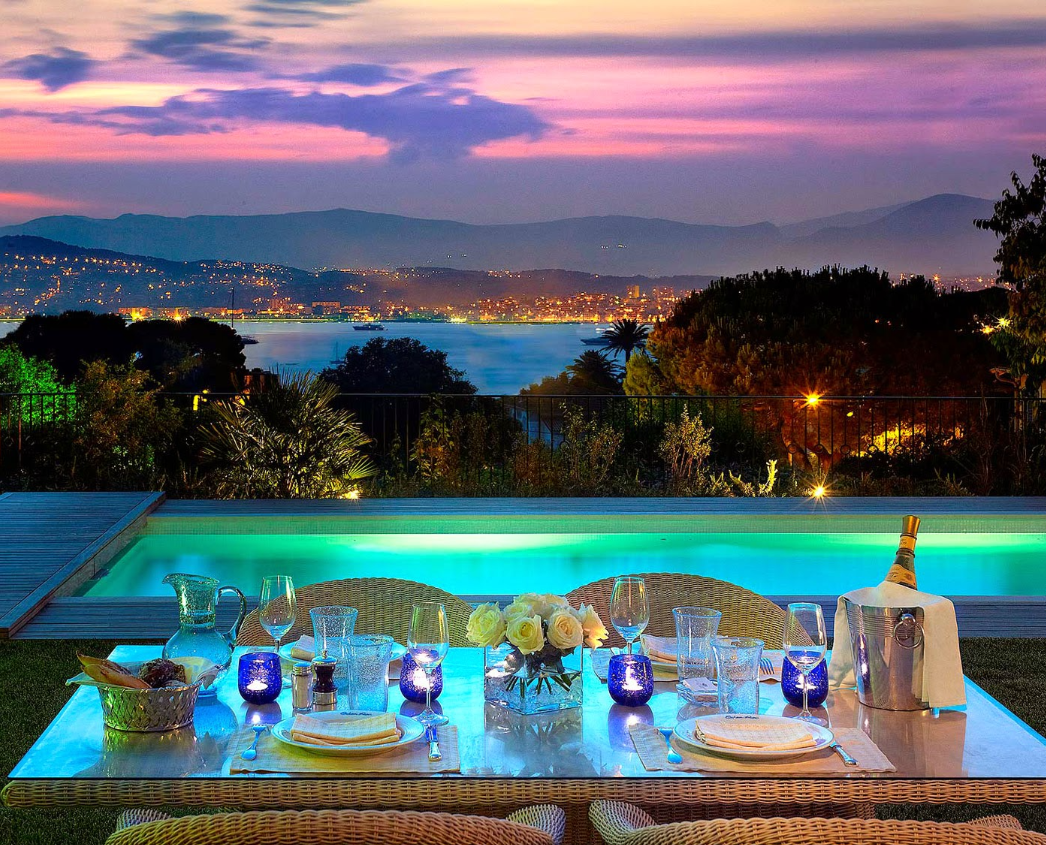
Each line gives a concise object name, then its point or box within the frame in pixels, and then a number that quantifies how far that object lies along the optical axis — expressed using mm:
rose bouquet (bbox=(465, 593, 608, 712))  2330
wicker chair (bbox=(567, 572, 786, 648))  3361
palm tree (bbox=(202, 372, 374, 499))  8602
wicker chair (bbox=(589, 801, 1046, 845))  1673
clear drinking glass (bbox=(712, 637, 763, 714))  2322
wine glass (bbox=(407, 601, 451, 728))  2408
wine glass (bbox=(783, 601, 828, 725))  2402
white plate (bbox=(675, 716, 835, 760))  2156
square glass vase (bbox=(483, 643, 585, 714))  2402
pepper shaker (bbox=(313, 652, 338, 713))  2412
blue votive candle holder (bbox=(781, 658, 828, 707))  2443
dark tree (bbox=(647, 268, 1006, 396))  16812
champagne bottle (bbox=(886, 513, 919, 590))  2557
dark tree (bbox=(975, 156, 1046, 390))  10719
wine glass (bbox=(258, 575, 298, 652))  2516
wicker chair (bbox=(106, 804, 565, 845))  1696
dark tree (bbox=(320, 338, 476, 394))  23750
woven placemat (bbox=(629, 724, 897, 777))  2123
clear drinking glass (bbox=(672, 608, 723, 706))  2438
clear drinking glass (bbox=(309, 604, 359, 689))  2441
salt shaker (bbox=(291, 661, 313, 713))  2418
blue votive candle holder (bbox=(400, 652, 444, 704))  2441
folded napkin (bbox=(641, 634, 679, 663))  2752
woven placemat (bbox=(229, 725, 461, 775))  2105
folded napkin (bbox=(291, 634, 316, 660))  2730
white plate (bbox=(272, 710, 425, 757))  2166
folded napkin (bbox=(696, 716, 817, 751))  2184
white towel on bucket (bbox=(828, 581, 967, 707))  2426
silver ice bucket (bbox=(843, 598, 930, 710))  2432
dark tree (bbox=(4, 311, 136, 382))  24109
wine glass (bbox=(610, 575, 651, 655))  2574
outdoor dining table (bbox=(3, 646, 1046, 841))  2061
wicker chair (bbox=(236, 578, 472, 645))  3342
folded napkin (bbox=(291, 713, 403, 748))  2191
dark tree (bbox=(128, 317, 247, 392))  22969
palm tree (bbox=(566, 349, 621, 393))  26078
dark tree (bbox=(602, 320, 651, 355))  26761
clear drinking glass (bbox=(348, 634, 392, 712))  2312
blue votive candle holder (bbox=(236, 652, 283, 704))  2439
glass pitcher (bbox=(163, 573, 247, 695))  2461
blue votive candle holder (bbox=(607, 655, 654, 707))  2463
